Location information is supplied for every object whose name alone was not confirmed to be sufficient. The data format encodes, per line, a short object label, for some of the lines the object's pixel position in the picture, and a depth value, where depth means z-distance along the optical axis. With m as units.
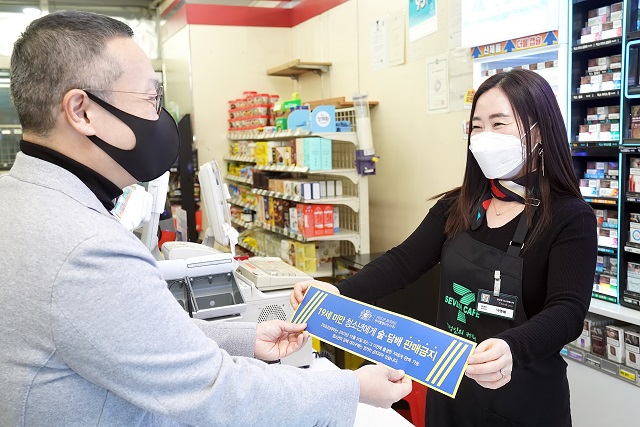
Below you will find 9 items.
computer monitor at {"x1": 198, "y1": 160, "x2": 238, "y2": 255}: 3.07
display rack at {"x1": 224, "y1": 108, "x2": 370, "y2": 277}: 5.20
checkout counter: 1.96
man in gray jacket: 0.94
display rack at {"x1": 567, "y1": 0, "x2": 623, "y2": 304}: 3.02
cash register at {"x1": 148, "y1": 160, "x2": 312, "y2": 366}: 2.45
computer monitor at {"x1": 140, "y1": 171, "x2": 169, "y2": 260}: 2.77
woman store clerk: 1.65
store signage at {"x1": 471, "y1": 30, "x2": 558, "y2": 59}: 3.24
